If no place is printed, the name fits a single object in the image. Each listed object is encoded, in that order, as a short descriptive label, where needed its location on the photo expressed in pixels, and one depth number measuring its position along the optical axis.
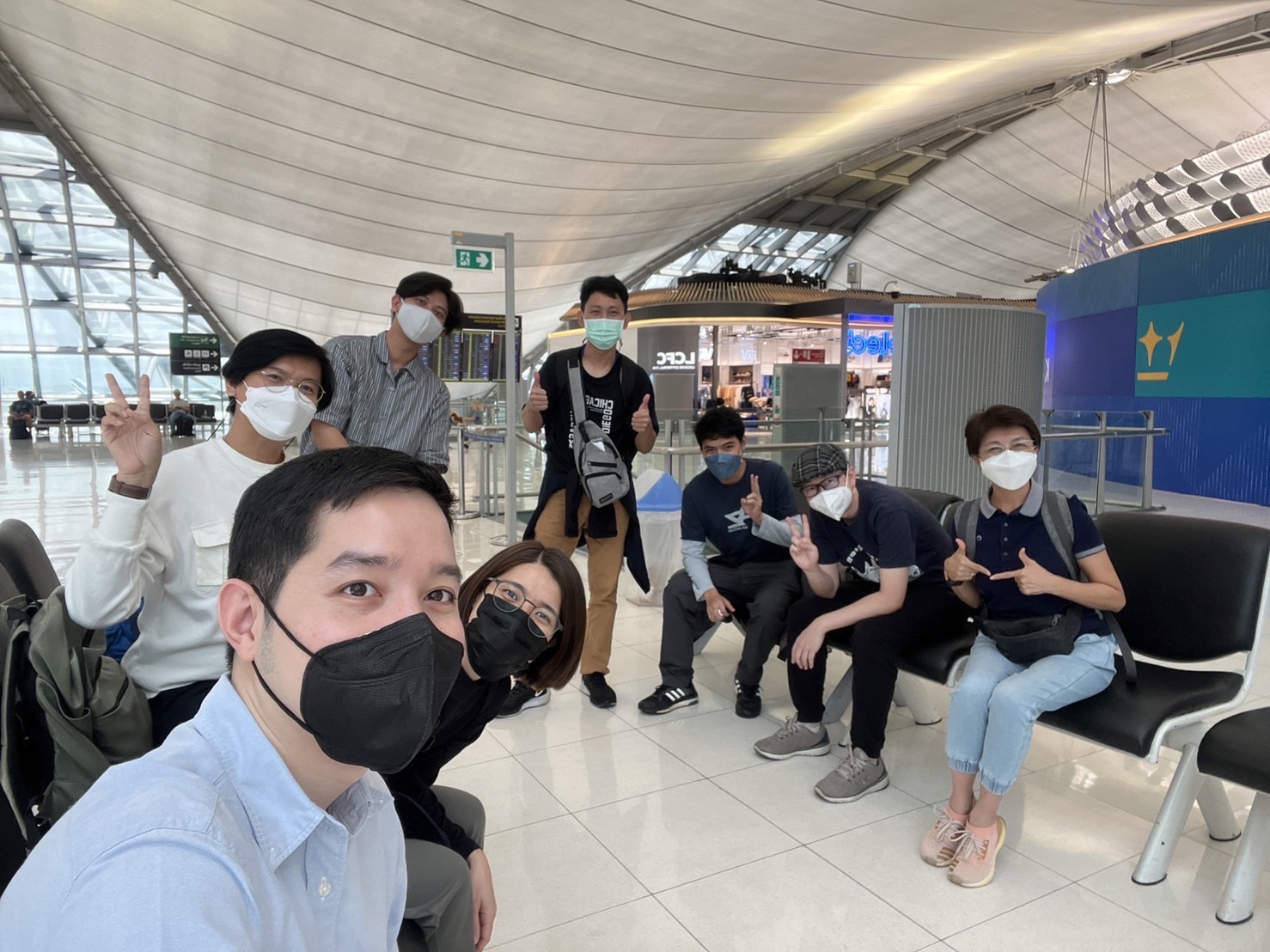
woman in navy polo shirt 2.34
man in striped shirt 3.12
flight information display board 6.72
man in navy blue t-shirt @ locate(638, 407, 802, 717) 3.53
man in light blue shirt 0.66
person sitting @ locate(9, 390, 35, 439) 20.00
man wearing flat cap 2.83
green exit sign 5.94
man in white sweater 1.62
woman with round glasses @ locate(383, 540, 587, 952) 1.57
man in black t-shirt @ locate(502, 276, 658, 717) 3.63
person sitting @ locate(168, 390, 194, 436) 19.39
